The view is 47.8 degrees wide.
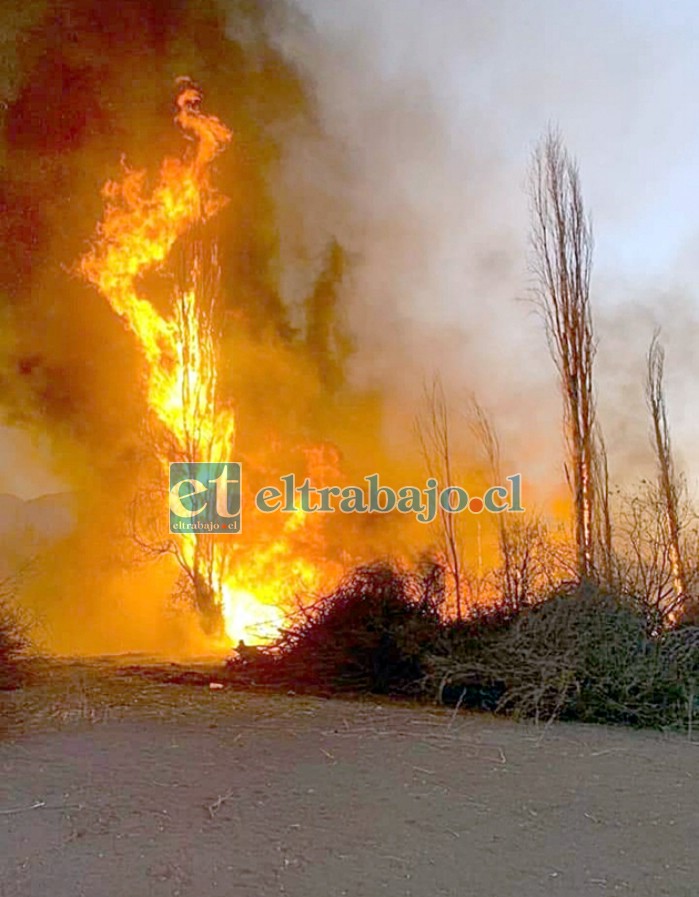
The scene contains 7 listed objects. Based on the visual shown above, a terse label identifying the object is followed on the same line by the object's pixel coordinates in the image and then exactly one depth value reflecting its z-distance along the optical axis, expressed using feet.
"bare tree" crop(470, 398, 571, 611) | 26.94
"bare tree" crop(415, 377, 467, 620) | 44.92
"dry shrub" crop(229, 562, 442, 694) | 25.49
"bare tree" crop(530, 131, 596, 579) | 41.65
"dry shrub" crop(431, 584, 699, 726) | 21.81
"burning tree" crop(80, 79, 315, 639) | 43.01
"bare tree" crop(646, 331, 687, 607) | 28.33
